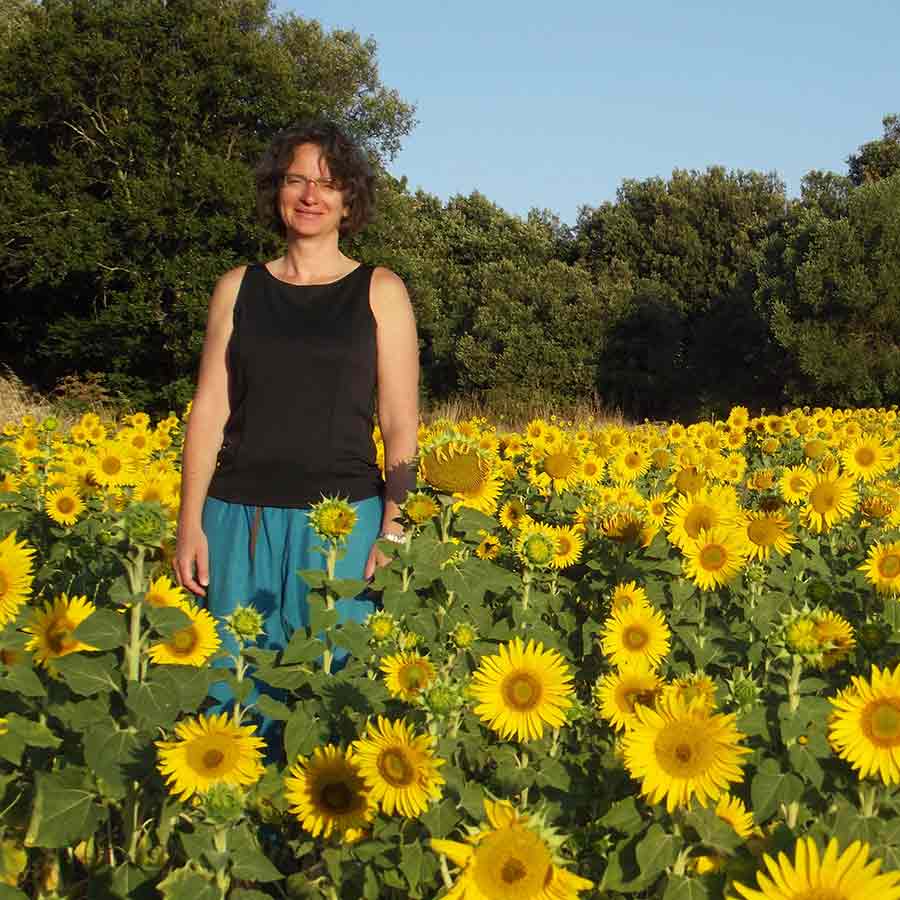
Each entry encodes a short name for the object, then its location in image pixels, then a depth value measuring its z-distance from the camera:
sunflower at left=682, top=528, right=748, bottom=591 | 3.36
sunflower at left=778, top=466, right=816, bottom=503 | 4.29
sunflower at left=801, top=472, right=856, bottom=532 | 4.20
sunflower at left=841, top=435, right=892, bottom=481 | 5.32
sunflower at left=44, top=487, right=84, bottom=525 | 4.25
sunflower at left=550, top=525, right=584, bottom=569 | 3.82
